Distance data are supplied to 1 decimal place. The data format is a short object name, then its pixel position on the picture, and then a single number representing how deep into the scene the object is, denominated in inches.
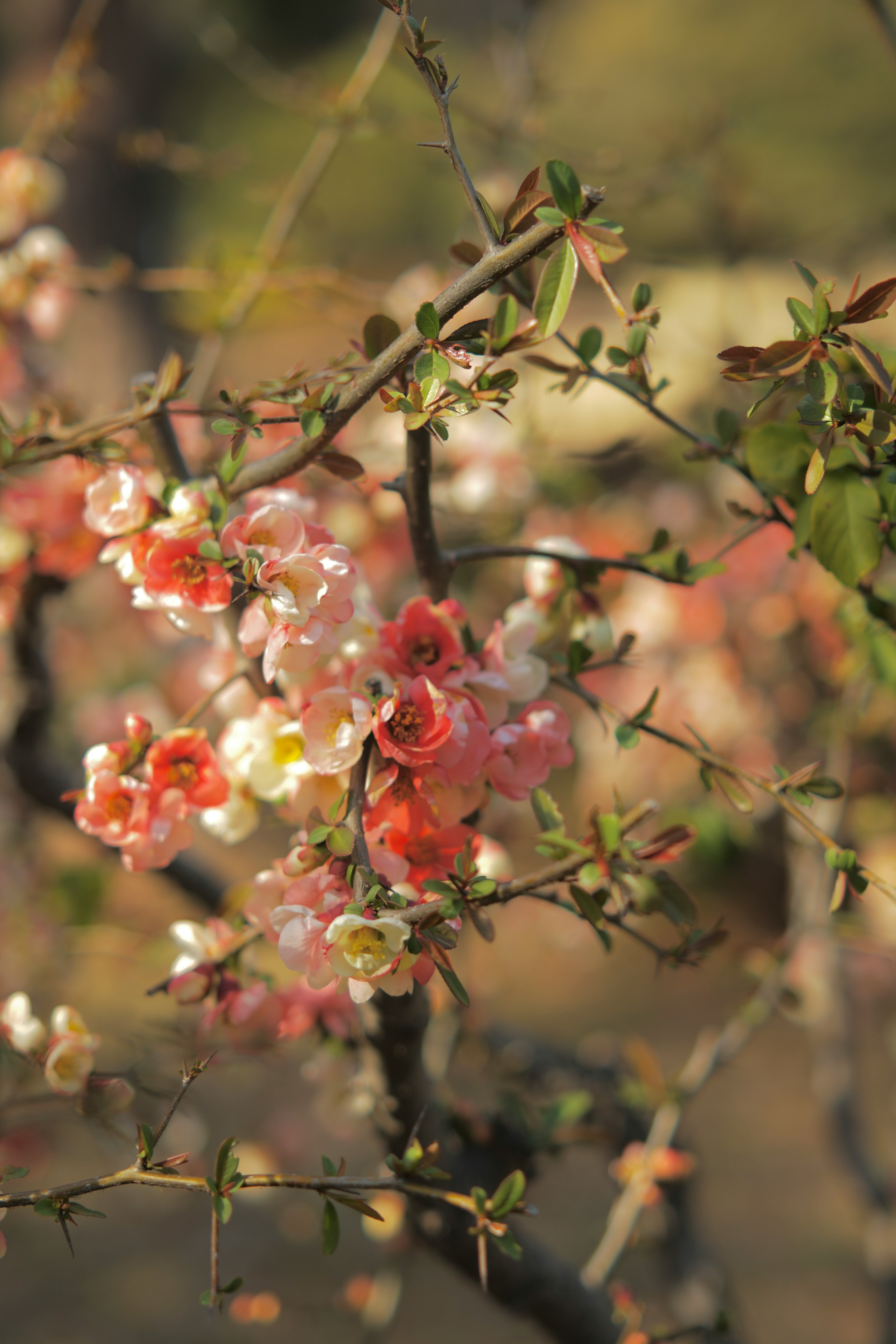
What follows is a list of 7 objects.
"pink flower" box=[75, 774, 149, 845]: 76.8
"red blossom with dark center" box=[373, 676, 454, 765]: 74.6
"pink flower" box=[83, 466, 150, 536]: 76.8
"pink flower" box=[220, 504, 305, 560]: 75.5
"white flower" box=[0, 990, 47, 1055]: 79.8
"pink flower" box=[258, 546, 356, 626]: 74.7
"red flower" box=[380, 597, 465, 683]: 77.1
